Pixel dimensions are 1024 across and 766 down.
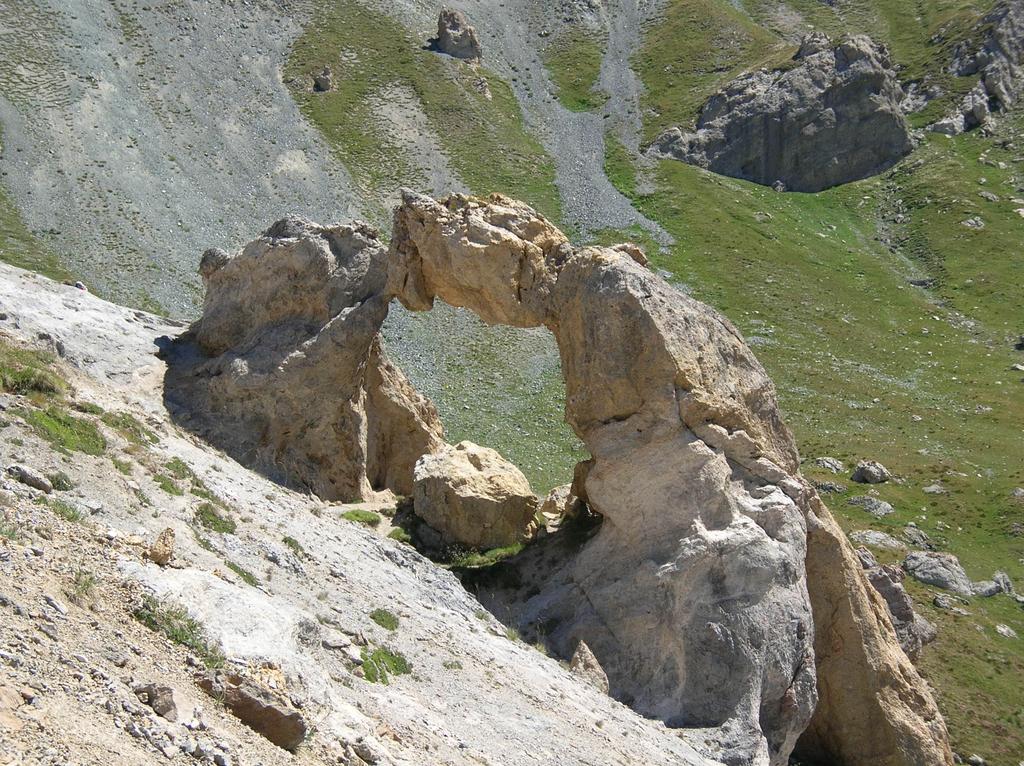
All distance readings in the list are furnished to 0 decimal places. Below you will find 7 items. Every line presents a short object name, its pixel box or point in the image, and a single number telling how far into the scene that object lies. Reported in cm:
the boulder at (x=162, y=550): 1591
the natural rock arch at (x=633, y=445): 2655
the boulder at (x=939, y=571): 4815
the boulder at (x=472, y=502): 3300
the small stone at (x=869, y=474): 6000
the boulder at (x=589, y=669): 2528
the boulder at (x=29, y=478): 1669
